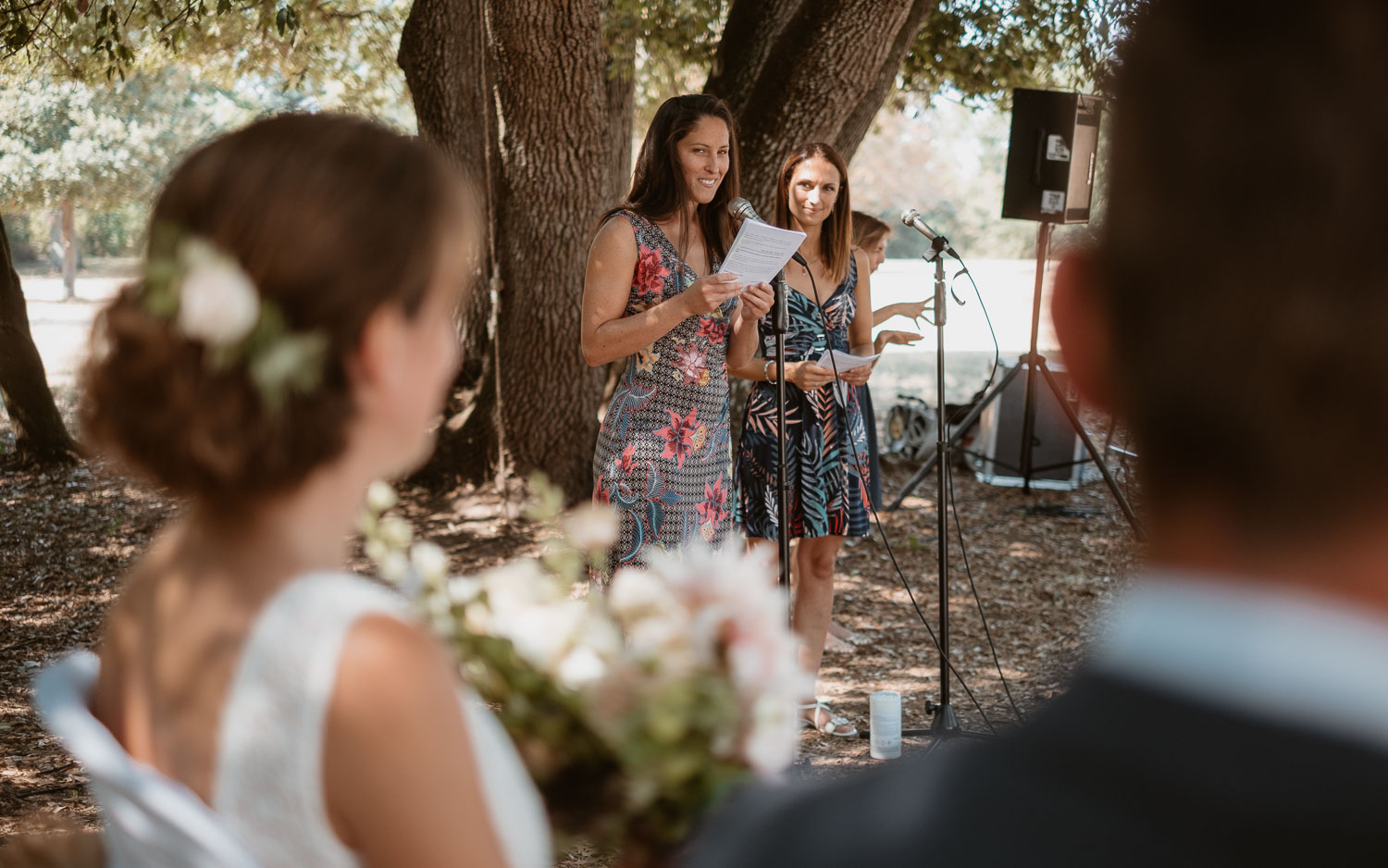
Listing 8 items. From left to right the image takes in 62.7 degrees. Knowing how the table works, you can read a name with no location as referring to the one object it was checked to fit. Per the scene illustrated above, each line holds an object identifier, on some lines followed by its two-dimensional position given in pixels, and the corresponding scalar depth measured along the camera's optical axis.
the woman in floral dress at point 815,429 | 4.45
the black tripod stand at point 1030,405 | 6.49
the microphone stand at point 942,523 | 4.02
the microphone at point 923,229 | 3.98
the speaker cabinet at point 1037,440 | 9.39
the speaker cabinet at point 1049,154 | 6.67
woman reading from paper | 3.50
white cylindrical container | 4.30
